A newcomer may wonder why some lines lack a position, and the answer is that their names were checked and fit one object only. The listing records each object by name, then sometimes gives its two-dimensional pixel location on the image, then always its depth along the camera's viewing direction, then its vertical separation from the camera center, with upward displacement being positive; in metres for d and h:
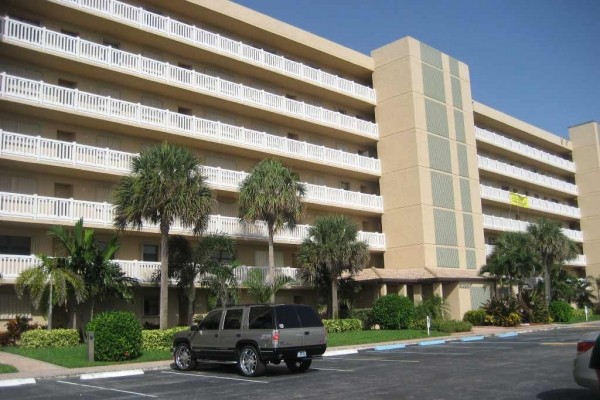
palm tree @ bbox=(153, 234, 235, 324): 28.53 +1.97
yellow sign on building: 54.20 +8.31
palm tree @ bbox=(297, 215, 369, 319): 32.84 +2.59
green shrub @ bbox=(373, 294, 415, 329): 34.66 -0.89
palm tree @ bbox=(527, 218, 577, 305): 47.34 +3.61
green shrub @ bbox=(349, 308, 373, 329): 35.88 -1.12
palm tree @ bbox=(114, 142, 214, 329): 24.62 +4.45
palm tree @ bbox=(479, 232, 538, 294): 40.53 +2.06
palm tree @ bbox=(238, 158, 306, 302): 30.27 +5.16
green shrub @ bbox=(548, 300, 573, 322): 43.56 -1.50
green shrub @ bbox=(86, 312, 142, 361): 20.33 -1.04
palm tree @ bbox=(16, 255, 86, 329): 24.06 +1.00
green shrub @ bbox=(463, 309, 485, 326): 40.34 -1.56
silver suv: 16.41 -1.04
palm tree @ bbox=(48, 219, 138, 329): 25.36 +1.81
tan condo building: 28.30 +9.77
